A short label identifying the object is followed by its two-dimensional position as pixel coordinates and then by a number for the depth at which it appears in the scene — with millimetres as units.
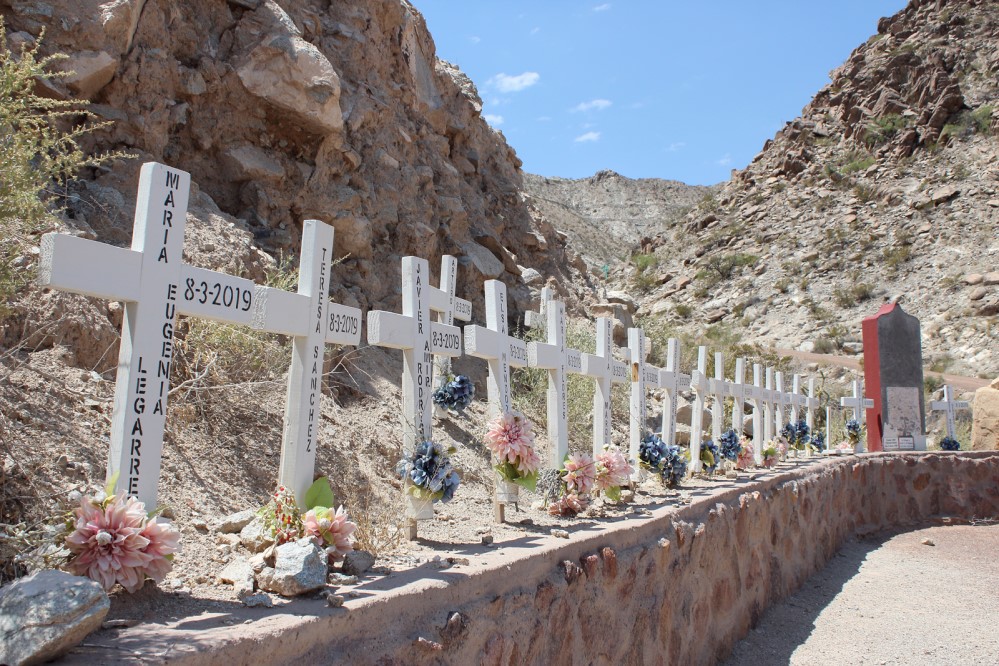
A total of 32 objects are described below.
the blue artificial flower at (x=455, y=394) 6840
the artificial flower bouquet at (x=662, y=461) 5961
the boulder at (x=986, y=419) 13375
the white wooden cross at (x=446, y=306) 6473
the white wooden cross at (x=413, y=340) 3791
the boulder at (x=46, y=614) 1620
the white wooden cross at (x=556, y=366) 5077
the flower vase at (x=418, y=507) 3545
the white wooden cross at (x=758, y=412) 9508
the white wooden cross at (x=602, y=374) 5754
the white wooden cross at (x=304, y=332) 3150
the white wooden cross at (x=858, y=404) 13297
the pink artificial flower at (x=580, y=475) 4637
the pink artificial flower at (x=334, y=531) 2697
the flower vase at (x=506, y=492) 4344
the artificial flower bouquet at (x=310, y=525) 2699
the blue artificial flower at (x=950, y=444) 12672
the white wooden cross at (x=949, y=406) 14648
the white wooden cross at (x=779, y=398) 10891
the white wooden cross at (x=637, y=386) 6410
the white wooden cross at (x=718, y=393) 8297
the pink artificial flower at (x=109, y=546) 2084
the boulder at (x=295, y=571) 2311
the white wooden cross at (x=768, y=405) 10380
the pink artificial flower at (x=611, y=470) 4875
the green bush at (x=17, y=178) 3191
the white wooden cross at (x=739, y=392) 9088
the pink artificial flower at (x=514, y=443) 4230
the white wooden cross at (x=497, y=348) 4516
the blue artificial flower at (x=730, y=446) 7461
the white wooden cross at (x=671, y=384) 7133
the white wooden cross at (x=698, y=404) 7356
